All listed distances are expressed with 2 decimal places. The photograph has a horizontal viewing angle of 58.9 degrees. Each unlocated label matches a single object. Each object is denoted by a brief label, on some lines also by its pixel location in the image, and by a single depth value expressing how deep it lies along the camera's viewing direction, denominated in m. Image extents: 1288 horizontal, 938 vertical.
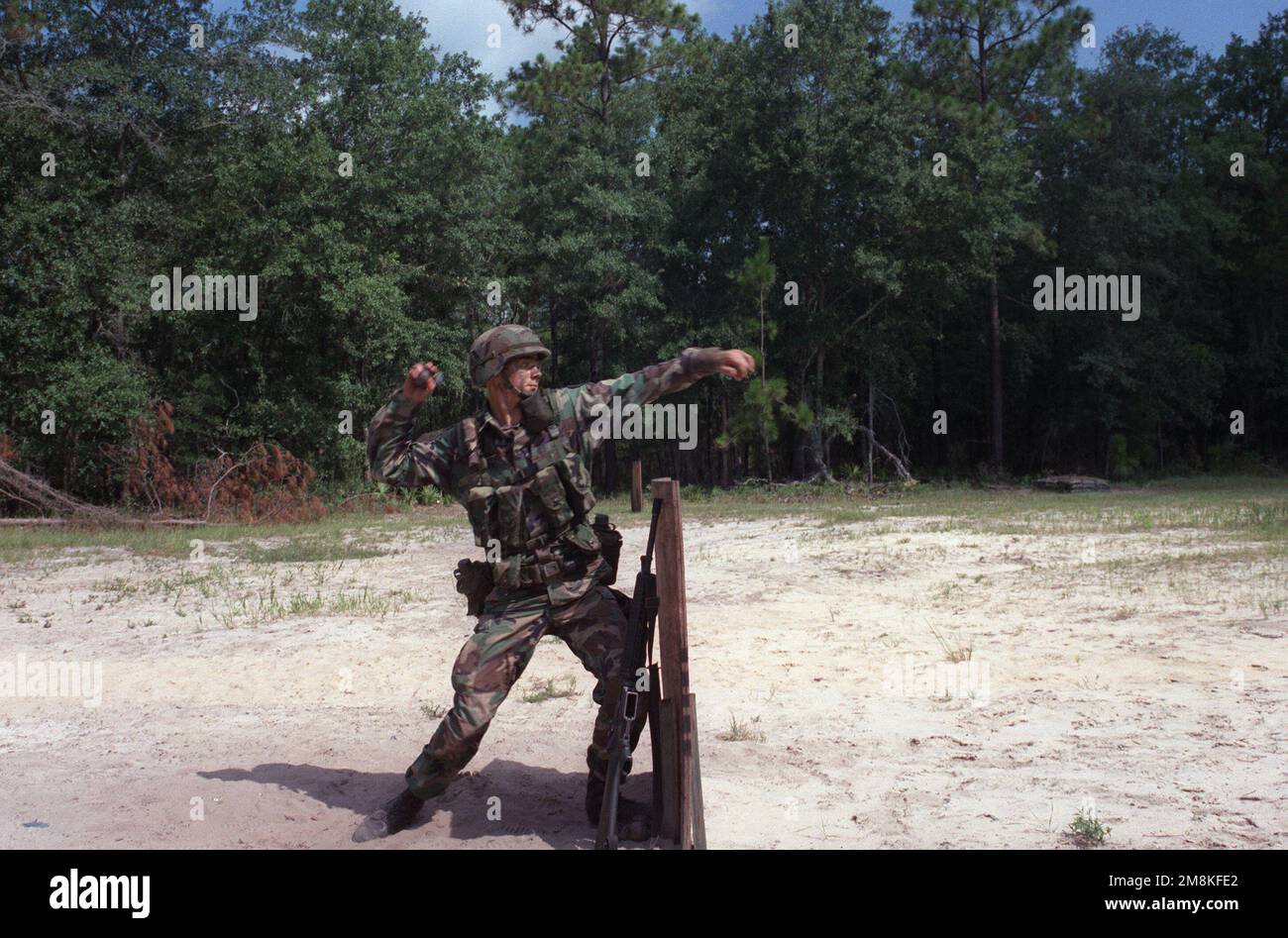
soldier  4.83
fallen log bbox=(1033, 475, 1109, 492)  25.80
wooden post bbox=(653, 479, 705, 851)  4.46
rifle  4.40
